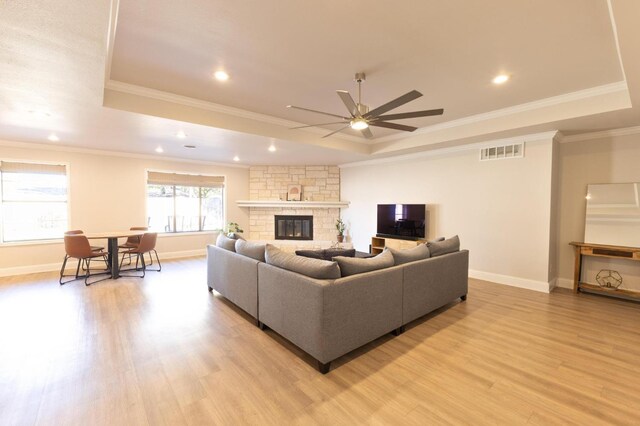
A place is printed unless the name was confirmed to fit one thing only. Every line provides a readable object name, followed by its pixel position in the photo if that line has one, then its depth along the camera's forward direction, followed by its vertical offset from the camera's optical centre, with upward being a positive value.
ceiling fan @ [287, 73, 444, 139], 2.51 +0.96
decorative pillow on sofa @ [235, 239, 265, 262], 3.22 -0.54
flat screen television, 5.82 -0.29
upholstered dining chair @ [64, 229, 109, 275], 5.09 -0.57
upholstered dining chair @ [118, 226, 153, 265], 5.61 -0.78
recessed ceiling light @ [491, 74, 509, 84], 3.12 +1.50
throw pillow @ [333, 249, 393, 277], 2.62 -0.57
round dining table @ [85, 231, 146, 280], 5.00 -0.86
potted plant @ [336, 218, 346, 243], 7.64 -0.61
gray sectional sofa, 2.32 -0.94
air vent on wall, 4.62 +1.00
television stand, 5.87 -0.79
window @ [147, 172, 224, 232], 6.82 +0.06
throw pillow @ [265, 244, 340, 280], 2.45 -0.55
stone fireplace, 7.91 +0.45
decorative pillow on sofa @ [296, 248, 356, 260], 3.28 -0.57
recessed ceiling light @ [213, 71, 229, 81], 3.06 +1.47
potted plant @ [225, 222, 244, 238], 7.68 -0.64
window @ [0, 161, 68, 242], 5.25 +0.03
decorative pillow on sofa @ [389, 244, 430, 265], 3.17 -0.56
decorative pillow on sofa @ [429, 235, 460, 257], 3.68 -0.53
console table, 3.94 -0.67
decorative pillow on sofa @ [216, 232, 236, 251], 3.87 -0.54
